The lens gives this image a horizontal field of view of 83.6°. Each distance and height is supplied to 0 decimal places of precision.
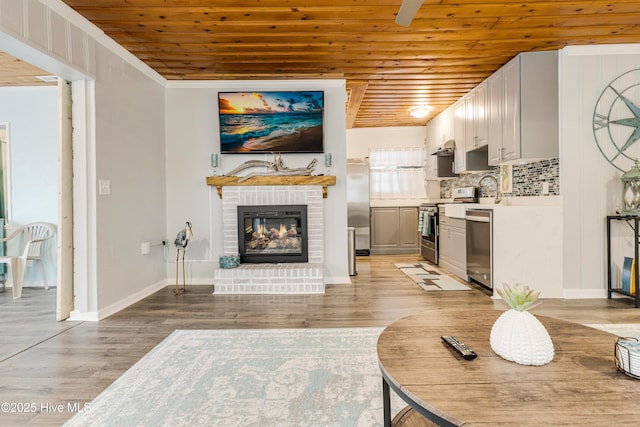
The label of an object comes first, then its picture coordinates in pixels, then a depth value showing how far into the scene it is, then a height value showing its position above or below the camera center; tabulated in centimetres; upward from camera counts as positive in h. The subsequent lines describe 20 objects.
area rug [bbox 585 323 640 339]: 266 -94
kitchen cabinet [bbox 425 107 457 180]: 596 +111
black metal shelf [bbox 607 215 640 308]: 333 -43
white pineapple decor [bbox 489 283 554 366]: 118 -43
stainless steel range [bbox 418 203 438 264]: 579 -32
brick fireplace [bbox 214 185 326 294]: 451 +9
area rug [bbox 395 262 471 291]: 428 -92
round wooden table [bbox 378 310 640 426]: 91 -52
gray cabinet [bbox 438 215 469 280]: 466 -52
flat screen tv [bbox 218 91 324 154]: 447 +112
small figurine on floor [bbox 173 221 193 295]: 420 -34
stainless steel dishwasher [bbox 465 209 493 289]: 390 -43
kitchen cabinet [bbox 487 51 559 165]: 380 +110
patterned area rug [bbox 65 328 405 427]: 166 -95
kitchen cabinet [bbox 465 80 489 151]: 463 +124
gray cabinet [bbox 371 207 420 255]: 715 -43
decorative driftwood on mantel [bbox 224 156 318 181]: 450 +54
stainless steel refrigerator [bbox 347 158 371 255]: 692 +35
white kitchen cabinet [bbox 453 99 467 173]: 534 +115
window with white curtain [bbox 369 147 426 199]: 744 +72
